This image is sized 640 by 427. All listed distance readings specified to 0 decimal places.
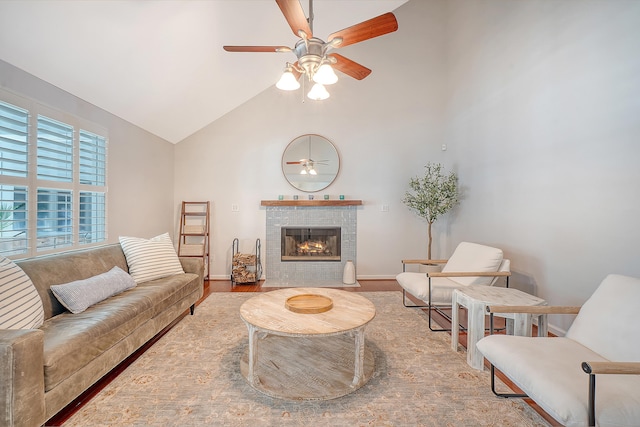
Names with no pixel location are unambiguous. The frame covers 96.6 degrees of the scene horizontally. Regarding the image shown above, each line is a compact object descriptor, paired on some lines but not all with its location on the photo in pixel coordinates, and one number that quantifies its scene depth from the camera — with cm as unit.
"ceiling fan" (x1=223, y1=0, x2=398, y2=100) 187
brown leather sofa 125
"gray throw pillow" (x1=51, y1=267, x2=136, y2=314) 197
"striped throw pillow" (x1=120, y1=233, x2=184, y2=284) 276
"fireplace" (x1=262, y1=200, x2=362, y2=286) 466
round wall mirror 474
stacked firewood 443
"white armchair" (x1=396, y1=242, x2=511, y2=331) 279
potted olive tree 418
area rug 158
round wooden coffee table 180
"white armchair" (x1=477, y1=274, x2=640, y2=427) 115
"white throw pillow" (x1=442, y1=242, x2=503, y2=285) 287
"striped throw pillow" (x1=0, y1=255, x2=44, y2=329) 153
